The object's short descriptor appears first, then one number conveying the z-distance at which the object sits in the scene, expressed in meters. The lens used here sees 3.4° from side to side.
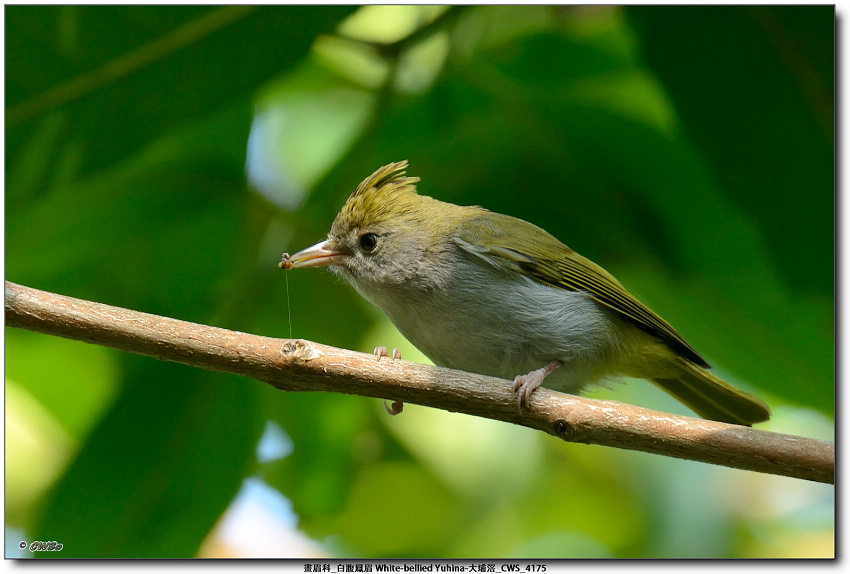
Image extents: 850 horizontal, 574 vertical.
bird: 3.31
